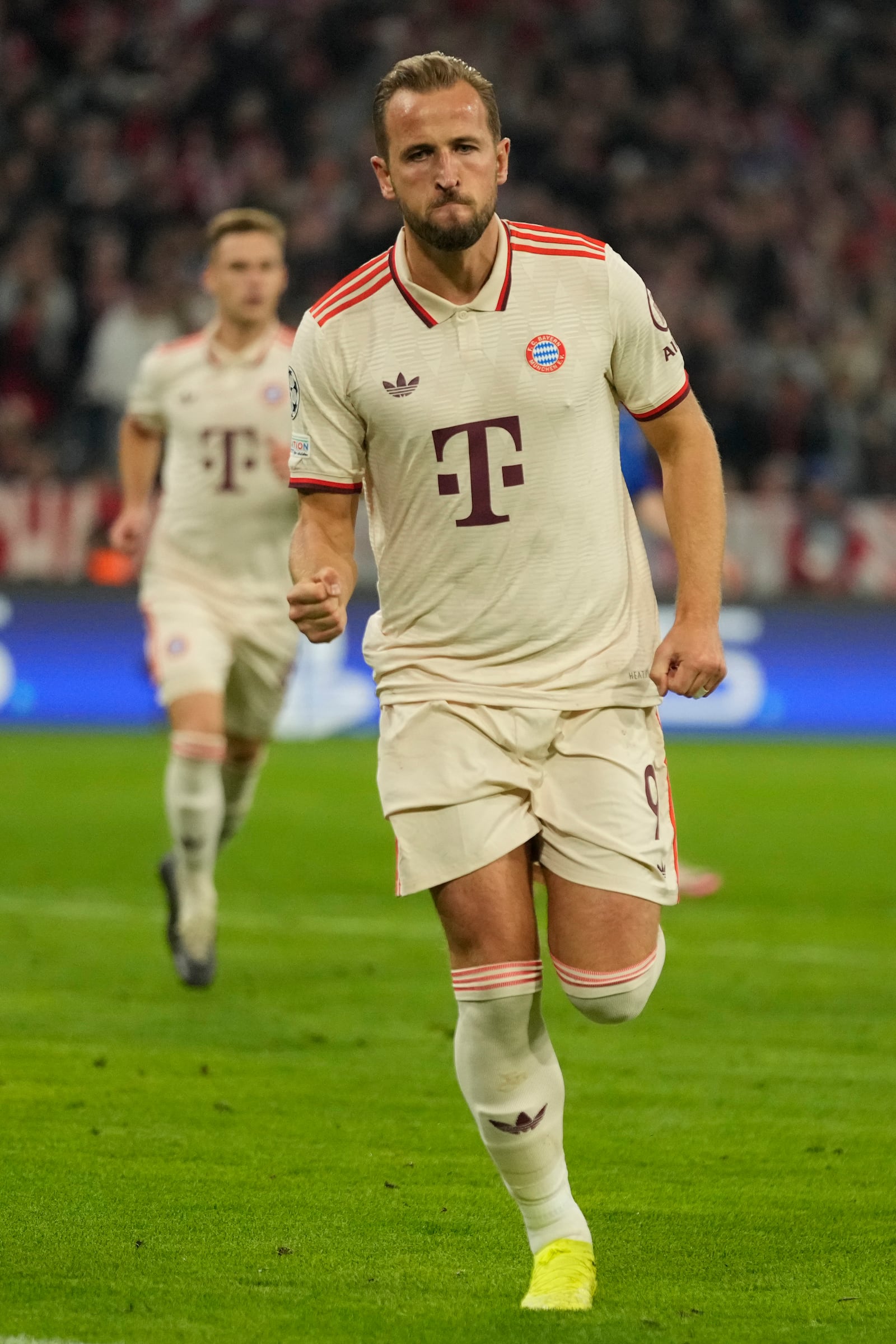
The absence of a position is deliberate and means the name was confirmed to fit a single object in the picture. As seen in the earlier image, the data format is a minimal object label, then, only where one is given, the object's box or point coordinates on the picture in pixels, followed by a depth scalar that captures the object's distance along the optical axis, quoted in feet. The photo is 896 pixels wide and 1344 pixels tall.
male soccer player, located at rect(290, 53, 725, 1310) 25.62
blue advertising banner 100.42
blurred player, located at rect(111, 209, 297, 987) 51.11
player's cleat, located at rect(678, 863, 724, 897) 59.93
